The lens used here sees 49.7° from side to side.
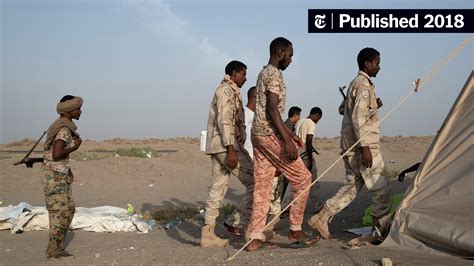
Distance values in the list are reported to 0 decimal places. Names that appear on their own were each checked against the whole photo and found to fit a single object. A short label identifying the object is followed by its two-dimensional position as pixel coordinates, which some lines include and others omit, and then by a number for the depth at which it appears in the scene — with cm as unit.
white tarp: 765
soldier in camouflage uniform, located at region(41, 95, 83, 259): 559
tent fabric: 437
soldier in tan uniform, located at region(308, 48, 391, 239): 554
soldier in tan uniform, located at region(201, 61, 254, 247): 573
